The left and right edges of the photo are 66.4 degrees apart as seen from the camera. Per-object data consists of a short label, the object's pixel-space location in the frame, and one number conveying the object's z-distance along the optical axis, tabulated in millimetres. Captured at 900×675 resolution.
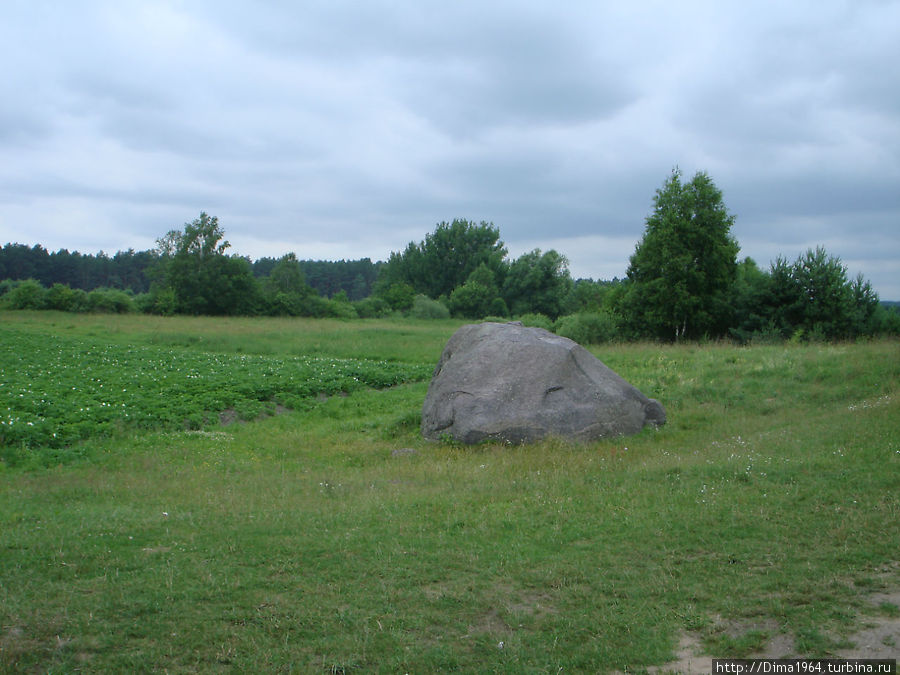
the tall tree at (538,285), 96312
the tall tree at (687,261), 40938
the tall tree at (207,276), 80125
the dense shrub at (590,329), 39750
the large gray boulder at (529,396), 14914
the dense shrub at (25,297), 66438
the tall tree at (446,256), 116125
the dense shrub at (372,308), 92000
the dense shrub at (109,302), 68375
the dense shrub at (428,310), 83962
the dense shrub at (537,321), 51656
